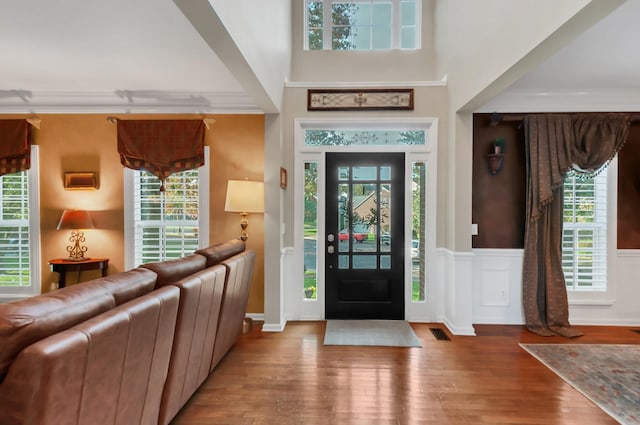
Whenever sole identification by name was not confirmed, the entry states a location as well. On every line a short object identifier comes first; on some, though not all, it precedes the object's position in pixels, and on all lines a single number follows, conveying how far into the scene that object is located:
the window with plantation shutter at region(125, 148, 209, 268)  4.10
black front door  4.02
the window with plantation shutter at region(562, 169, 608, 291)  3.88
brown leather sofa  1.08
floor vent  3.47
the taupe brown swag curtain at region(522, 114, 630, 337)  3.65
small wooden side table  3.76
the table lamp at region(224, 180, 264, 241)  3.56
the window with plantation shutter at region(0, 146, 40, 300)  4.09
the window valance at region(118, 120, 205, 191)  3.99
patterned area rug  2.32
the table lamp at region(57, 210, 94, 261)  3.86
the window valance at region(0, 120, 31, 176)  4.01
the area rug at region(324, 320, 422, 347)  3.33
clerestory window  4.36
